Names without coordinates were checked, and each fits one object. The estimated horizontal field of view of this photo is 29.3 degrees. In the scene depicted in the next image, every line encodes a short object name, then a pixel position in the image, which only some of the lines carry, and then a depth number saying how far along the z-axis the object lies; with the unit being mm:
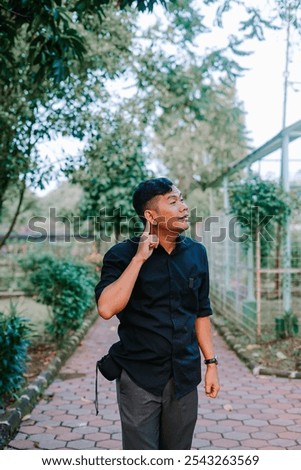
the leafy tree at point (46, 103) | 7340
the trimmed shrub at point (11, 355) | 5082
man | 2531
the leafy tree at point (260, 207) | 8281
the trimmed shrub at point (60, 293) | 8453
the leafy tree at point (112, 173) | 8820
